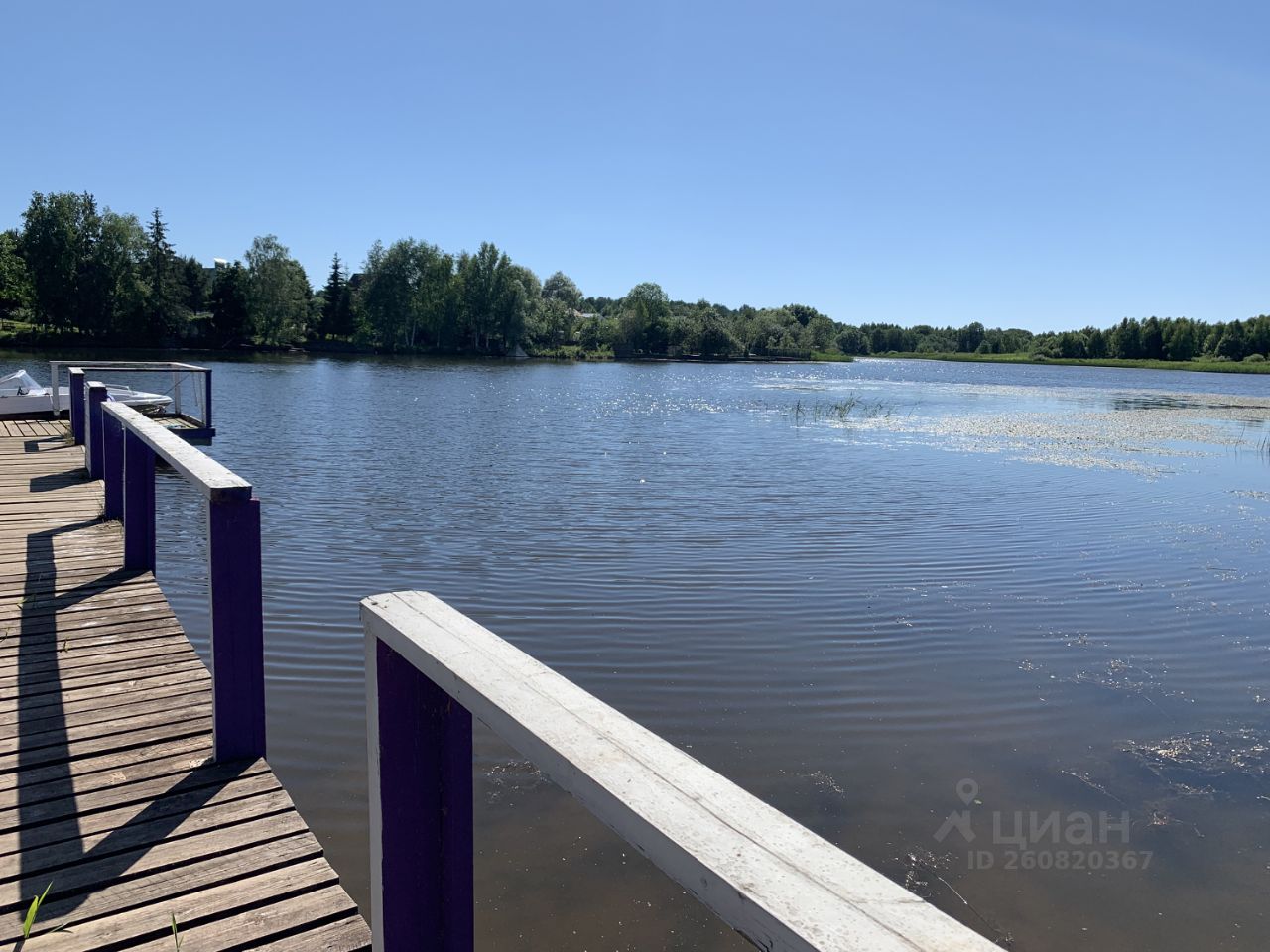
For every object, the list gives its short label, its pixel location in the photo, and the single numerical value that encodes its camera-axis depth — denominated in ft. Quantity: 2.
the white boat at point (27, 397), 47.62
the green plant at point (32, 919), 7.51
